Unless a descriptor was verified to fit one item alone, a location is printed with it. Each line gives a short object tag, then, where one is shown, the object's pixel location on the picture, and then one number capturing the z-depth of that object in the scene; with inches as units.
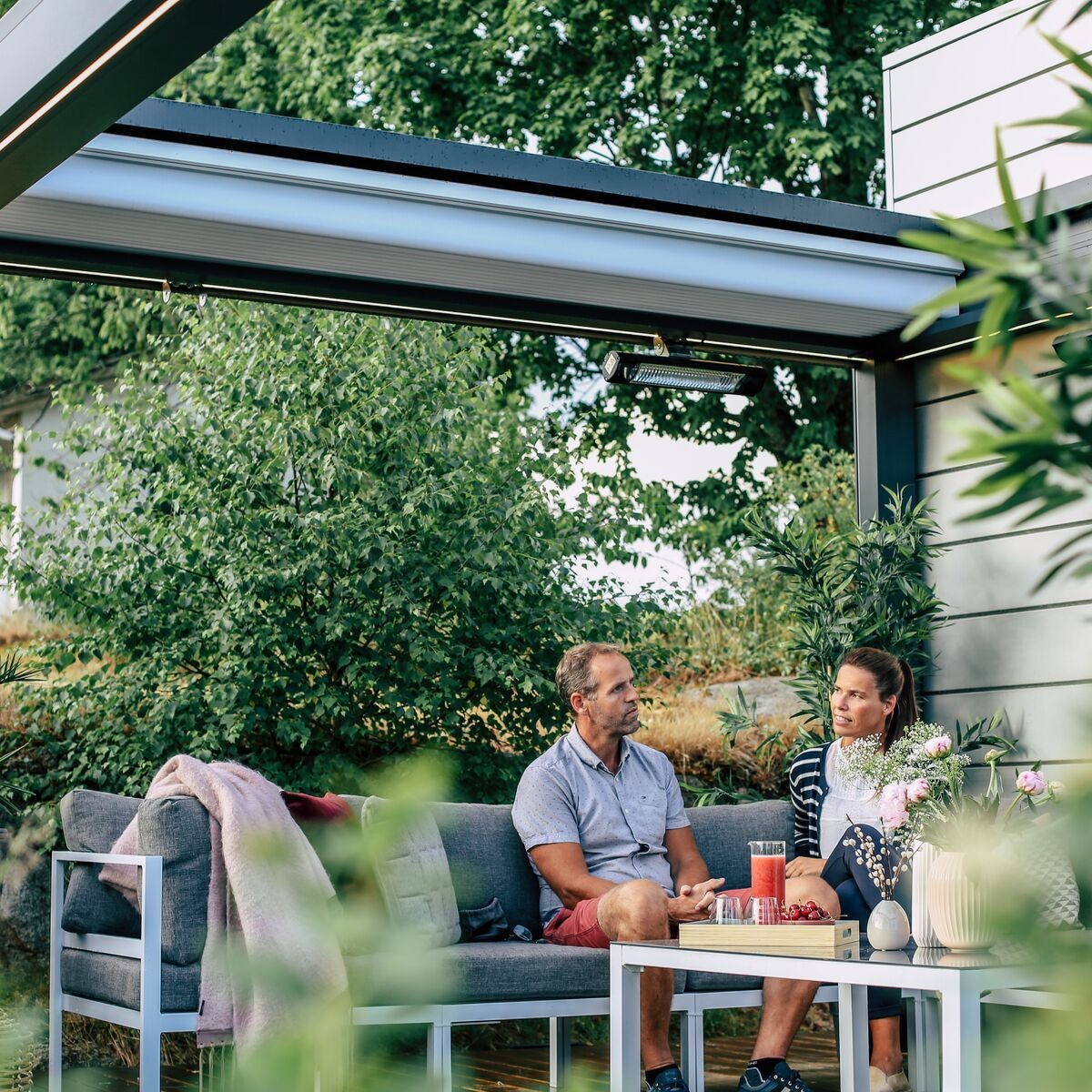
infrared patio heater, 191.3
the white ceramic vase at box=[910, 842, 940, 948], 126.0
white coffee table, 108.6
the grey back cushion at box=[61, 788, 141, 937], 158.7
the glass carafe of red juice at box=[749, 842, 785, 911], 136.6
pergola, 154.8
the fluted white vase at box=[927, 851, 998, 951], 117.8
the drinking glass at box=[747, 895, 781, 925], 132.8
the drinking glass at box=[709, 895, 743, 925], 135.6
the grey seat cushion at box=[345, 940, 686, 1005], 148.9
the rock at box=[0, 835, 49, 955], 241.6
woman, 162.4
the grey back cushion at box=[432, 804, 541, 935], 168.7
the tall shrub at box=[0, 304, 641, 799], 251.9
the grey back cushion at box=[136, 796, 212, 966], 147.1
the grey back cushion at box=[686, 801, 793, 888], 185.9
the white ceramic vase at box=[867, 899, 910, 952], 129.6
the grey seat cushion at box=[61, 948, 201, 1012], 143.2
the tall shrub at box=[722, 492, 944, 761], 203.0
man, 151.8
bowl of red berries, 131.1
